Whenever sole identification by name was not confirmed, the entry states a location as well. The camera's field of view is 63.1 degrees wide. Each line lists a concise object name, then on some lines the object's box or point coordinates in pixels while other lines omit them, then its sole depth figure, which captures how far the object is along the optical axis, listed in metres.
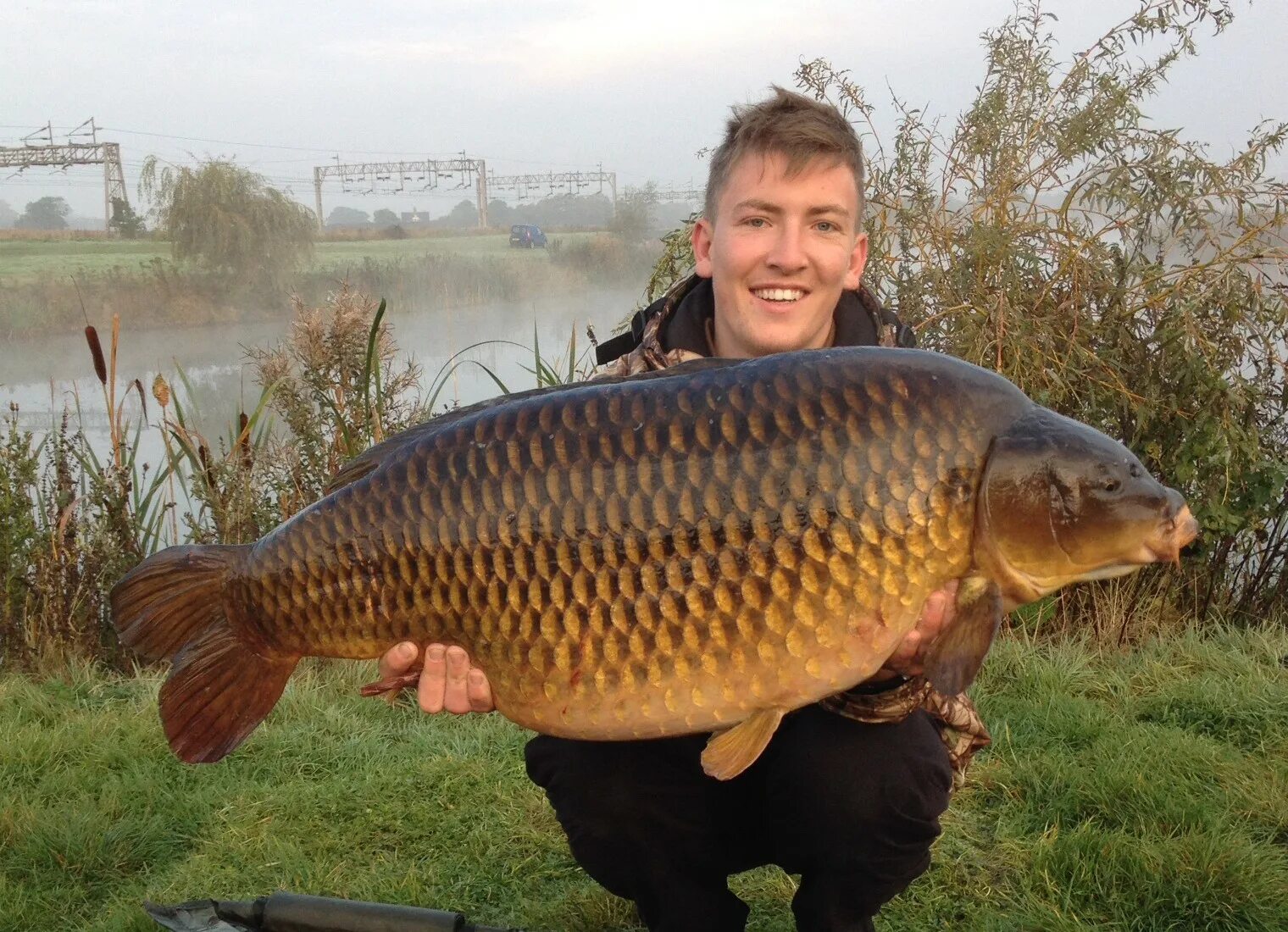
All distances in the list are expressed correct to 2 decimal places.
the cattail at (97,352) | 3.20
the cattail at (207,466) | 3.50
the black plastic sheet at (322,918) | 1.53
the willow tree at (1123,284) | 3.18
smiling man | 1.44
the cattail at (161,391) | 3.37
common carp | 1.12
